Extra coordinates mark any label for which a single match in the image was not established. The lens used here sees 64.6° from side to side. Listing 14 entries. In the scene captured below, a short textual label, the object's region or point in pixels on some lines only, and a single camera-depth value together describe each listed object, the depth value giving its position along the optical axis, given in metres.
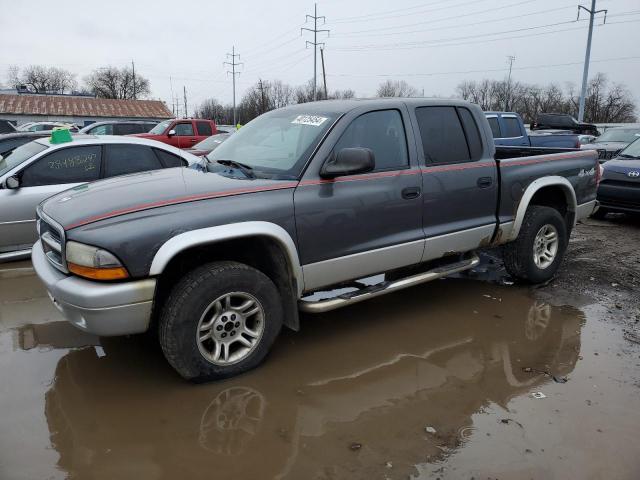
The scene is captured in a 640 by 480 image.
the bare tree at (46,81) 94.31
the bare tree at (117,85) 85.19
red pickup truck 16.34
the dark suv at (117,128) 17.50
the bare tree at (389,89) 69.50
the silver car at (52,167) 5.84
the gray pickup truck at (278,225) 3.08
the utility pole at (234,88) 62.62
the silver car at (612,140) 13.88
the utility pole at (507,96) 77.28
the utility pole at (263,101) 59.75
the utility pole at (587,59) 32.97
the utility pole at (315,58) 43.83
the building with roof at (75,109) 47.34
